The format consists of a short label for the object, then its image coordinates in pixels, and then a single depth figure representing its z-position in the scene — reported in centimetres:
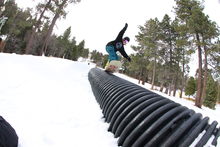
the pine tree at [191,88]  5162
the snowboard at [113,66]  764
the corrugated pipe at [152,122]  176
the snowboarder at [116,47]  706
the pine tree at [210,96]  4084
